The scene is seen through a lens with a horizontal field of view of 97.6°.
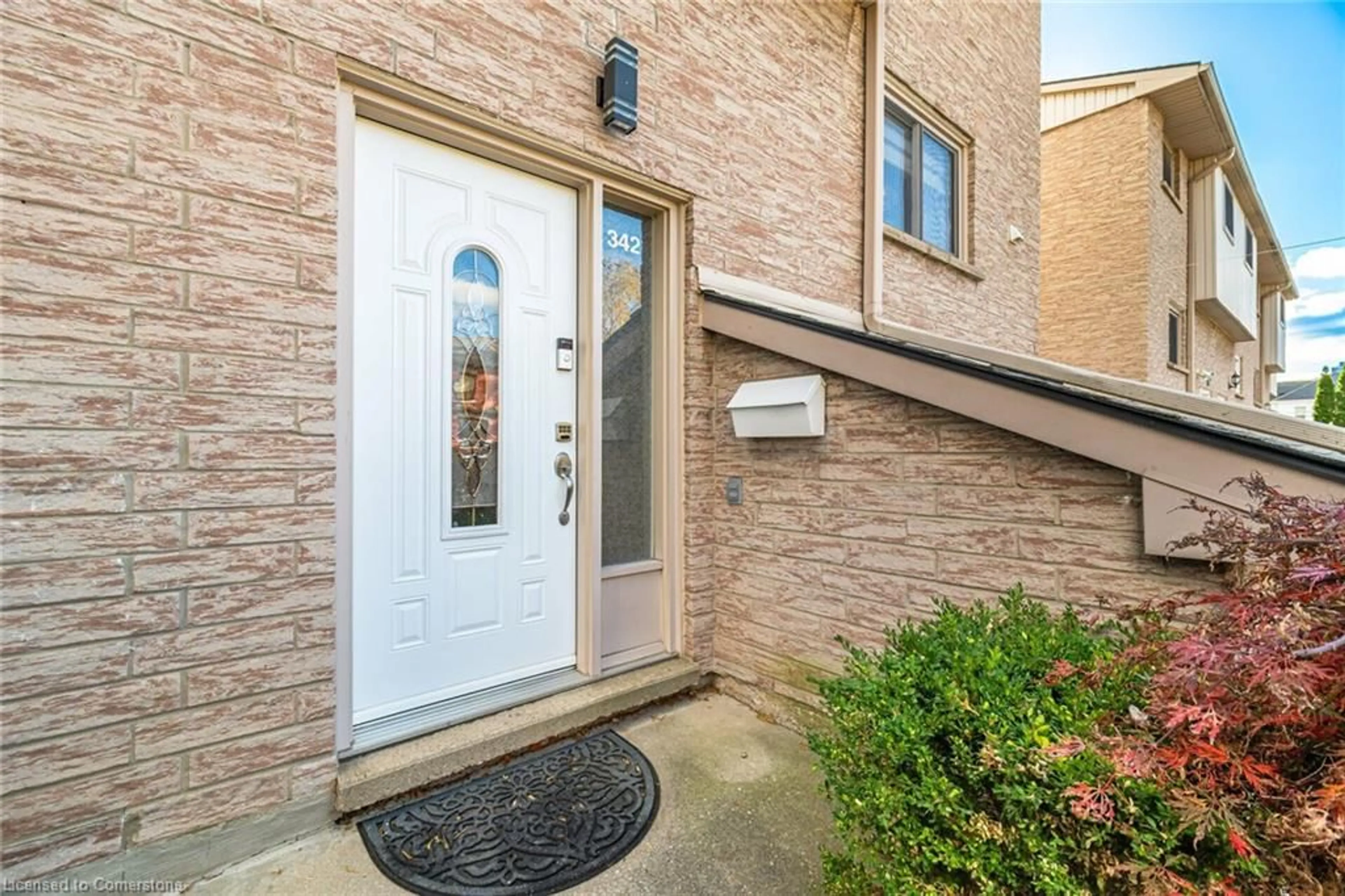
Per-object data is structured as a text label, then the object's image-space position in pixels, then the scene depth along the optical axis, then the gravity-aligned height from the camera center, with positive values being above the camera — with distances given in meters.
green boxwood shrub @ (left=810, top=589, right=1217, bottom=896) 1.06 -0.66
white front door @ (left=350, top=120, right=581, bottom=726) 2.33 +0.11
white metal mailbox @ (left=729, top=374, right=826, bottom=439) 2.74 +0.20
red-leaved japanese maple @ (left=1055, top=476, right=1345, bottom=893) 0.93 -0.47
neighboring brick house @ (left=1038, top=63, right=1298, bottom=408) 8.71 +3.71
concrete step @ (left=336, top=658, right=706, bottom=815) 2.13 -1.18
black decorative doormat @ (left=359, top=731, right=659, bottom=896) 1.87 -1.34
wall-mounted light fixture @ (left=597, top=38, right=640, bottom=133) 2.73 +1.70
